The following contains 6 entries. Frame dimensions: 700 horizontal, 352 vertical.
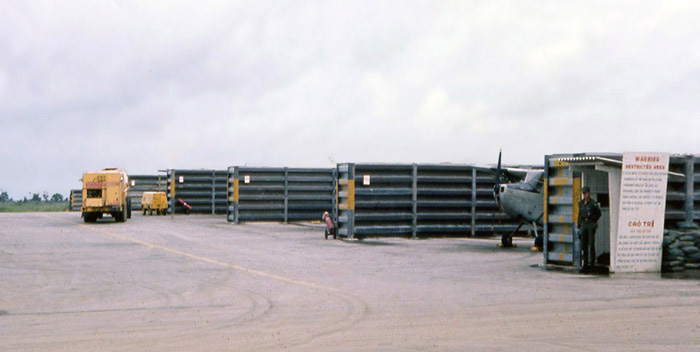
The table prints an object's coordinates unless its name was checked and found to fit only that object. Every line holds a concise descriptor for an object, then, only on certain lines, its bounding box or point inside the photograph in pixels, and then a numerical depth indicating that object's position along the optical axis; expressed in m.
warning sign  17.83
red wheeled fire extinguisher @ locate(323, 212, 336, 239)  30.62
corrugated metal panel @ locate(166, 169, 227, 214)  58.47
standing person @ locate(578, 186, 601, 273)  17.62
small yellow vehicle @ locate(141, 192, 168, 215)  59.09
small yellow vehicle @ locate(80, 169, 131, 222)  43.34
